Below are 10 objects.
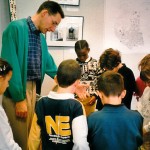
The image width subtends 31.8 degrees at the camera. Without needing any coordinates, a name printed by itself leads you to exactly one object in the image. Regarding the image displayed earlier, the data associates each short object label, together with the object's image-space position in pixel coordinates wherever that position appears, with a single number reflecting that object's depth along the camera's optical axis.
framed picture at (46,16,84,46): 3.37
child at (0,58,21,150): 1.45
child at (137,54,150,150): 1.75
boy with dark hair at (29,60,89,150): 1.49
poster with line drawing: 3.47
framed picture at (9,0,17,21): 2.97
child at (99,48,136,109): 2.48
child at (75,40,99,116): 2.87
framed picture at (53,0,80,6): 3.30
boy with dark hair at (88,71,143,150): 1.46
